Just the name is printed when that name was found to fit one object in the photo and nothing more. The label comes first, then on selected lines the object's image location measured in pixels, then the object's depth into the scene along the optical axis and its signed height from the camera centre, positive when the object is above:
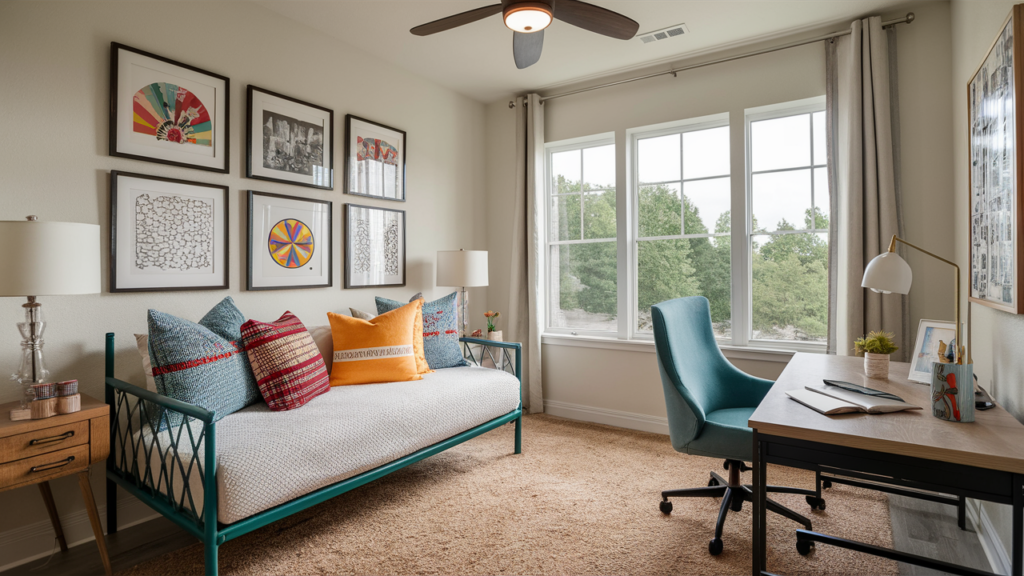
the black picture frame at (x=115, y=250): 2.35 +0.19
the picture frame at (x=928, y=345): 2.08 -0.23
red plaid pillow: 2.36 -0.36
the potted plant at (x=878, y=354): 2.13 -0.27
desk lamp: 1.51 -0.30
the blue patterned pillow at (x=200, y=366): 2.08 -0.33
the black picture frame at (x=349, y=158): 3.44 +0.89
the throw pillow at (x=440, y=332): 3.32 -0.28
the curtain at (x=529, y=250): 4.31 +0.34
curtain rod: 3.01 +1.62
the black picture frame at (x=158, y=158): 2.35 +0.87
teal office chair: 2.19 -0.54
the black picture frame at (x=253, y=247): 2.87 +0.25
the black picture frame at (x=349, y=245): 3.43 +0.30
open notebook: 1.60 -0.36
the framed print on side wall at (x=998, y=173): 1.66 +0.44
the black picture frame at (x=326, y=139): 2.87 +0.91
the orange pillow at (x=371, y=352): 2.83 -0.35
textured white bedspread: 1.81 -0.62
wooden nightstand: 1.71 -0.56
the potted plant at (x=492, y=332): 3.95 -0.33
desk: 1.25 -0.42
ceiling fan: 2.06 +1.19
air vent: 3.28 +1.68
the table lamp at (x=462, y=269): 3.84 +0.16
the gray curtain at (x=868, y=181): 3.00 +0.65
